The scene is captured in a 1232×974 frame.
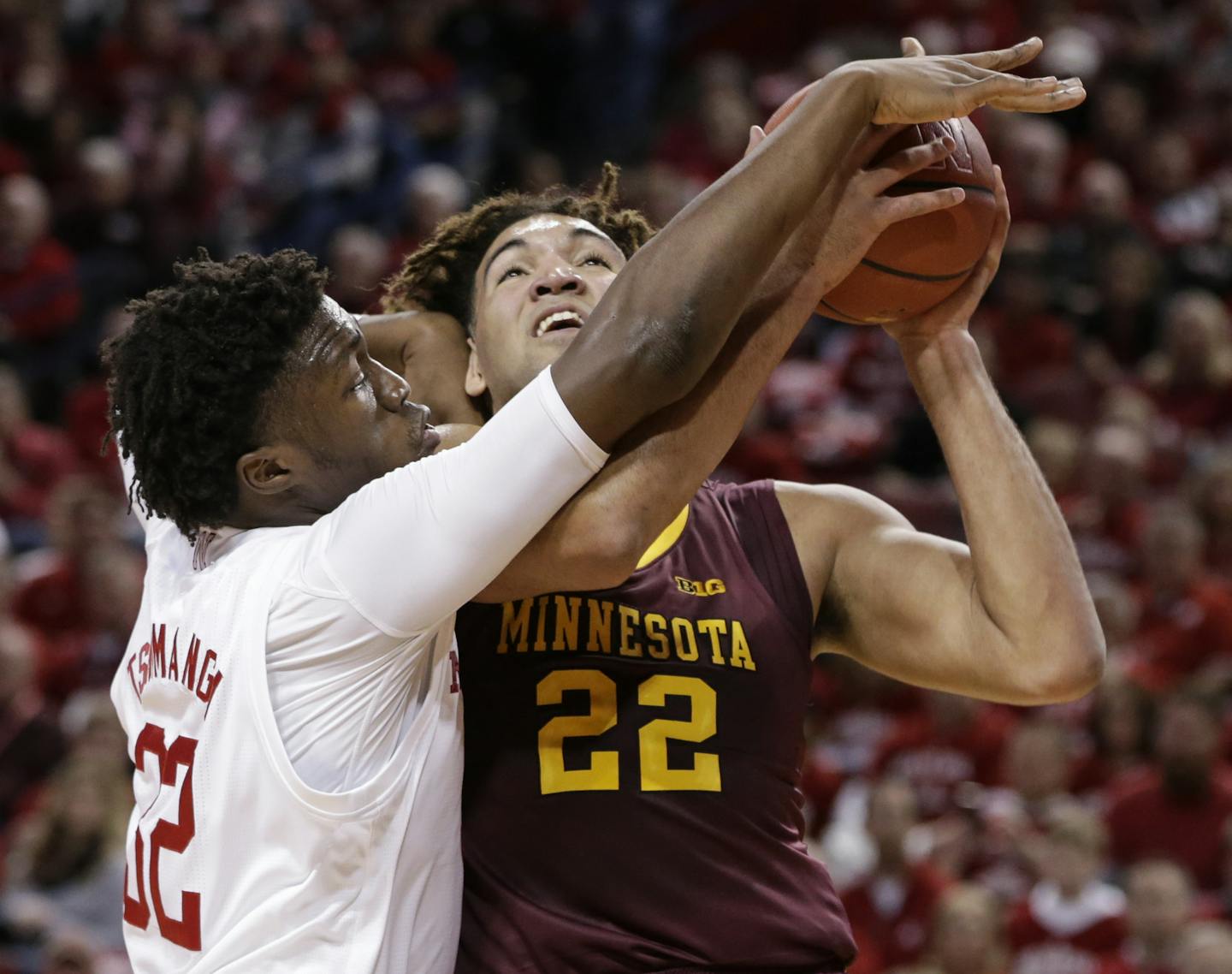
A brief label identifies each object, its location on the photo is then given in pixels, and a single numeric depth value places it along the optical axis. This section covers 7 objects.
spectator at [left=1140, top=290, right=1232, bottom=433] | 8.97
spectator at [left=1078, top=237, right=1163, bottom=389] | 9.60
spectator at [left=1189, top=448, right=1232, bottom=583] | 8.13
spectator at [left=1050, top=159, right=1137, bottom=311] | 9.87
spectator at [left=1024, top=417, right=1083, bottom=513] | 8.52
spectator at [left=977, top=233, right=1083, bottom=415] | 9.21
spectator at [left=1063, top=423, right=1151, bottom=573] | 8.34
